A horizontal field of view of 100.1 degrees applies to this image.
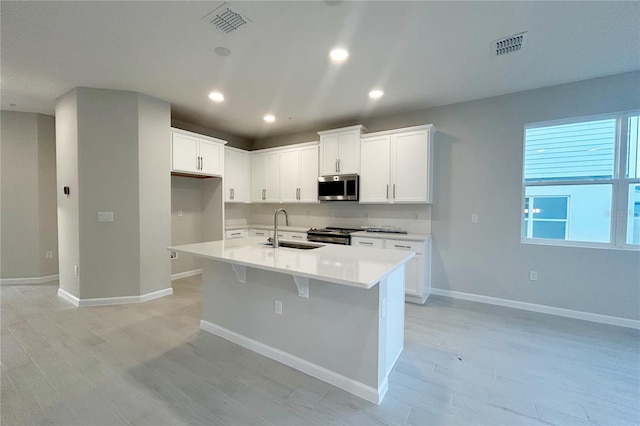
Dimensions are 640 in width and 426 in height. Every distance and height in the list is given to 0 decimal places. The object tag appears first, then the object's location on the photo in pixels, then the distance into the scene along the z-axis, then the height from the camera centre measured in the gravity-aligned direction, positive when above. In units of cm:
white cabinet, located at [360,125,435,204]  385 +62
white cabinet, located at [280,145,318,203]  491 +59
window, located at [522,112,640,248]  305 +32
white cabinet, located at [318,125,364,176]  438 +94
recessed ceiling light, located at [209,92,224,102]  363 +151
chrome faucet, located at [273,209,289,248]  264 -34
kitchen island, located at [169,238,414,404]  185 -84
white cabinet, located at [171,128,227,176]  412 +85
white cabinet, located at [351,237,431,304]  364 -84
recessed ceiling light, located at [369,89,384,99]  348 +151
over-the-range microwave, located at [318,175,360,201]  439 +32
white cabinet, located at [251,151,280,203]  536 +59
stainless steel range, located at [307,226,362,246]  417 -46
